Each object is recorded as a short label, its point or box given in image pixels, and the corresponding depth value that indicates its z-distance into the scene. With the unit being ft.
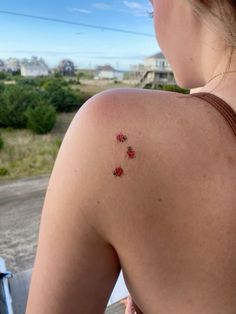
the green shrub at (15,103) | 37.83
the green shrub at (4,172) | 22.12
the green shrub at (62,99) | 42.65
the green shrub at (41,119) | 35.96
